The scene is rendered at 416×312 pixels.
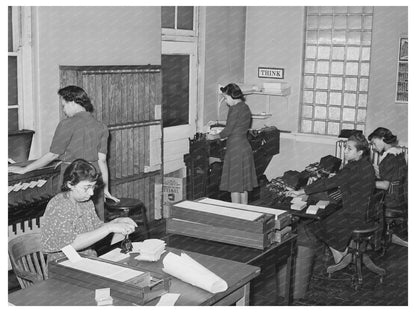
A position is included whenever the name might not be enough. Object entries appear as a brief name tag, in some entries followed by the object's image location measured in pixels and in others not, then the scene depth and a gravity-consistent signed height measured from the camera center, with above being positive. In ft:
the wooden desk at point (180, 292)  10.59 -3.58
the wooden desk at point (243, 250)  13.32 -3.52
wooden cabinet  22.25 -1.34
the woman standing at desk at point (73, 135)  18.35 -1.47
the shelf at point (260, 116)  31.22 -1.39
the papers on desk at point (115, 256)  12.59 -3.43
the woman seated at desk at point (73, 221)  13.01 -2.83
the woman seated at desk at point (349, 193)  19.01 -3.12
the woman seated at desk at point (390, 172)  22.17 -2.86
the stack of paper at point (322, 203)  19.07 -3.50
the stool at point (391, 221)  22.77 -4.83
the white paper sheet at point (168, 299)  10.52 -3.58
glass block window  29.78 +1.01
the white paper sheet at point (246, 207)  14.70 -2.80
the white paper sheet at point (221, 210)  14.07 -2.81
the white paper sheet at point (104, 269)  10.93 -3.27
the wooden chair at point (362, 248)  18.94 -4.87
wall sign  31.45 +0.79
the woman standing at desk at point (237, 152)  23.70 -2.51
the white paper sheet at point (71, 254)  11.74 -3.16
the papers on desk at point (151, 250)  12.62 -3.28
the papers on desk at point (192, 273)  11.09 -3.34
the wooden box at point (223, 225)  13.69 -3.07
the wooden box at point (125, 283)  10.48 -3.37
